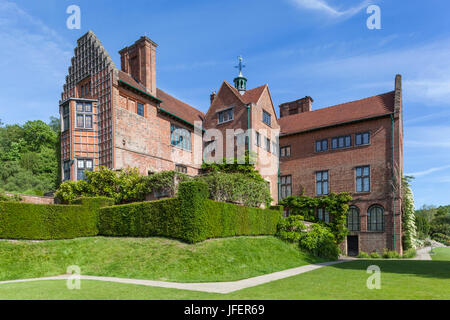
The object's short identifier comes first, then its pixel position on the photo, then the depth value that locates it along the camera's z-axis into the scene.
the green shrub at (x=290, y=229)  22.85
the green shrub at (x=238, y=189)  20.56
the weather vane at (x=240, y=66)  37.72
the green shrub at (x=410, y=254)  26.33
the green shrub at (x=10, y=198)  18.81
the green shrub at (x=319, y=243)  22.27
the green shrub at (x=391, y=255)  25.94
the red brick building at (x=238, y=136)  24.56
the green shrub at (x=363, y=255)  27.14
